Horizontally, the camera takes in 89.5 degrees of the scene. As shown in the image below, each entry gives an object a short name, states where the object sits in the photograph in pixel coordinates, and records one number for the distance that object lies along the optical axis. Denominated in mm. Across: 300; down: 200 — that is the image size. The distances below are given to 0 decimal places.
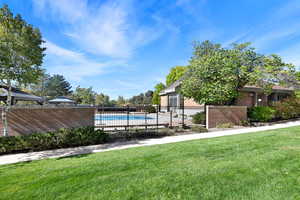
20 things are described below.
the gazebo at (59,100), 15189
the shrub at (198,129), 10013
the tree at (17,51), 5785
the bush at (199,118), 11941
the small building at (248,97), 17234
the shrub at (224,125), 11145
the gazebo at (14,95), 7557
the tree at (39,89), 40075
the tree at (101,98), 38953
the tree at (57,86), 53956
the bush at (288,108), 13898
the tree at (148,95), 51750
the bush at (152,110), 22453
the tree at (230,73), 11477
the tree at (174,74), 35050
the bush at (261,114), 12805
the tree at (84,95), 34975
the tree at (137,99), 52356
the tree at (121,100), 46766
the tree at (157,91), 34666
